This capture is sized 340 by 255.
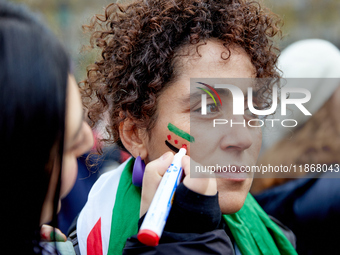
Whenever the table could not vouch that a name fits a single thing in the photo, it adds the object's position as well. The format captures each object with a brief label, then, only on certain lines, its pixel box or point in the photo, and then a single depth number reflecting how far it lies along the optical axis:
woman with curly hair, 1.33
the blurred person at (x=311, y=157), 1.48
